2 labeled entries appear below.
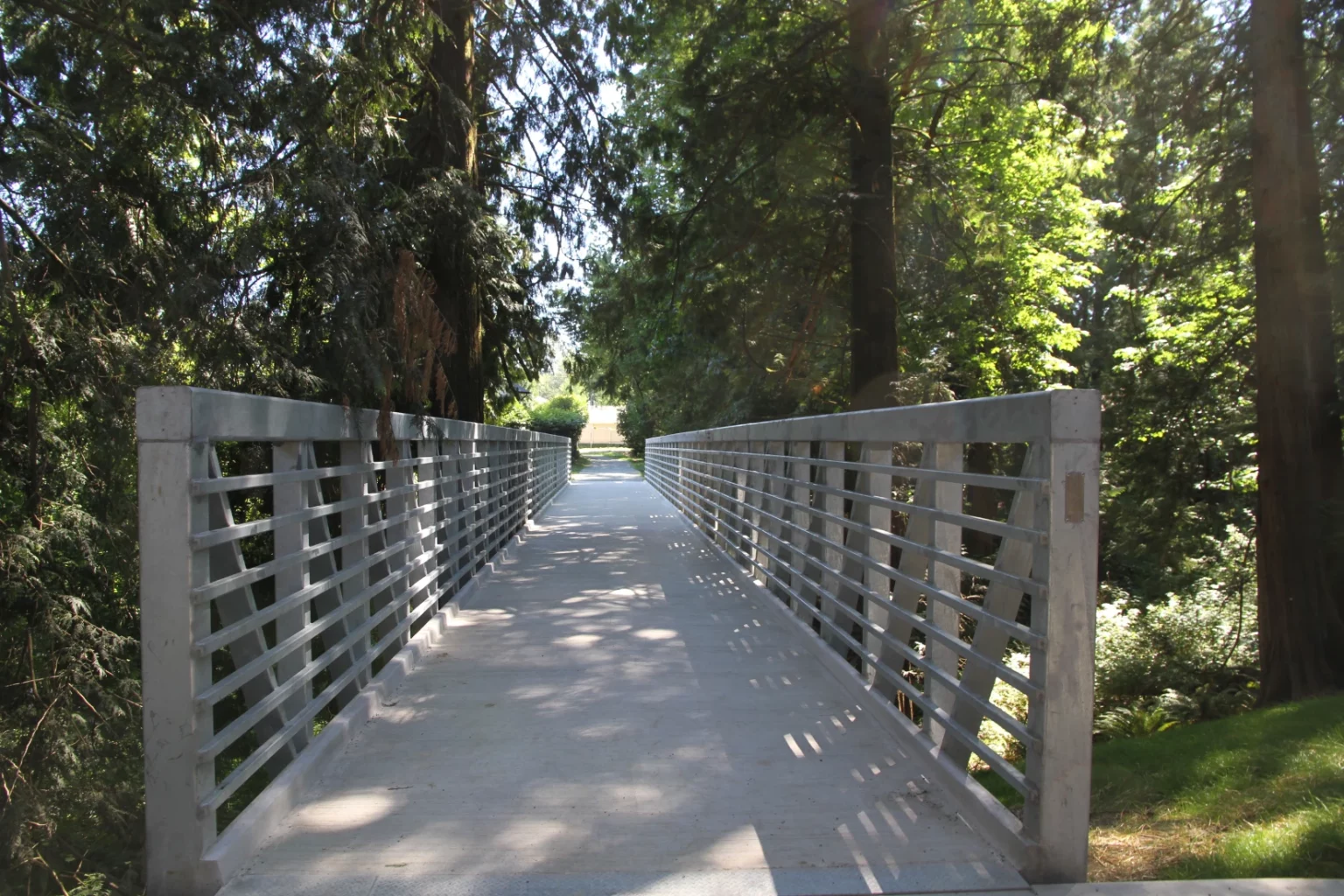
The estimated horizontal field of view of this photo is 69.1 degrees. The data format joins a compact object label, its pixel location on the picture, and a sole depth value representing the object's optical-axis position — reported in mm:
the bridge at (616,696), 2881
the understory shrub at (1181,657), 7738
